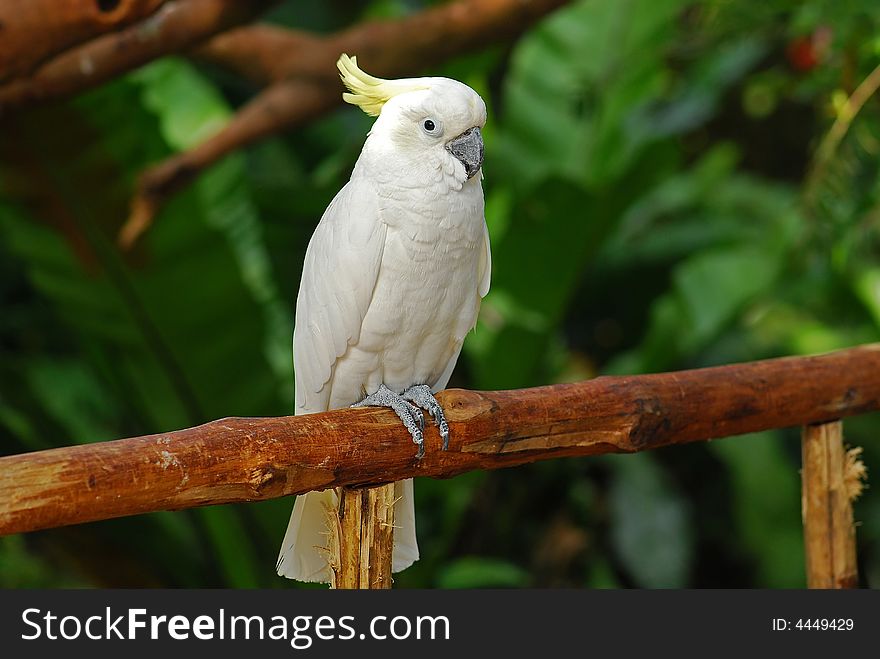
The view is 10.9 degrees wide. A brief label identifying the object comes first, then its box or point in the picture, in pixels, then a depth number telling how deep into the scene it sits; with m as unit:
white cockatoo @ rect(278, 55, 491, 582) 3.26
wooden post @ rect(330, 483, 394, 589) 3.27
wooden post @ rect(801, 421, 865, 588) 3.47
